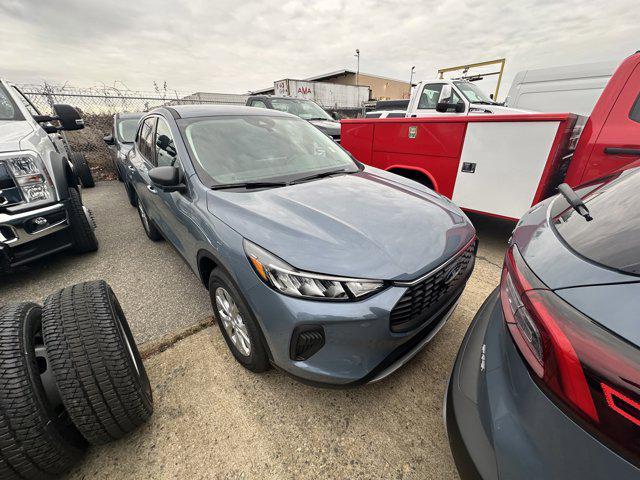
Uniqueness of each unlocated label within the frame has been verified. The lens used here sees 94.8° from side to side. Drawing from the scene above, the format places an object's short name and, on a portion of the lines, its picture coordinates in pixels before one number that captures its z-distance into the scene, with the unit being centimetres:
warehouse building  3672
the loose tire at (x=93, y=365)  130
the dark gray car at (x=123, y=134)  518
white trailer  1947
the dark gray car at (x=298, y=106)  760
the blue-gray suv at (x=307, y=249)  137
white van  549
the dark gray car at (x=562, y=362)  64
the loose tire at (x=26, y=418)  115
